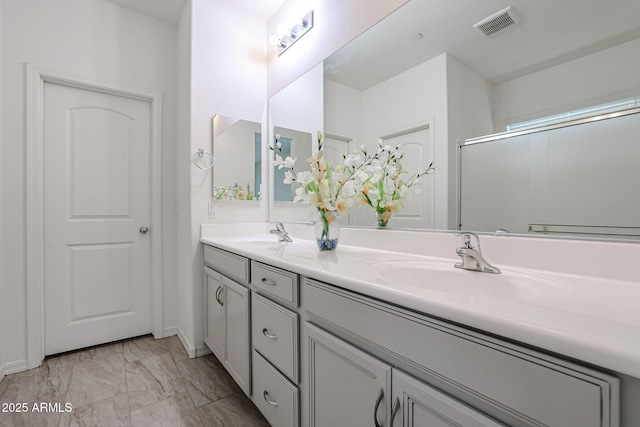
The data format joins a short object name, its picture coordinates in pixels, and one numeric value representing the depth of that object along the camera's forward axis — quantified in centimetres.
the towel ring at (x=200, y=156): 202
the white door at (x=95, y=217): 199
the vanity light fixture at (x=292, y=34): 193
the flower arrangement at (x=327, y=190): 131
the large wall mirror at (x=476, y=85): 78
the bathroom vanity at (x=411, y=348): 41
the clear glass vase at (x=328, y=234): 136
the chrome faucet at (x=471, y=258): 88
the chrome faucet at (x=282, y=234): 181
